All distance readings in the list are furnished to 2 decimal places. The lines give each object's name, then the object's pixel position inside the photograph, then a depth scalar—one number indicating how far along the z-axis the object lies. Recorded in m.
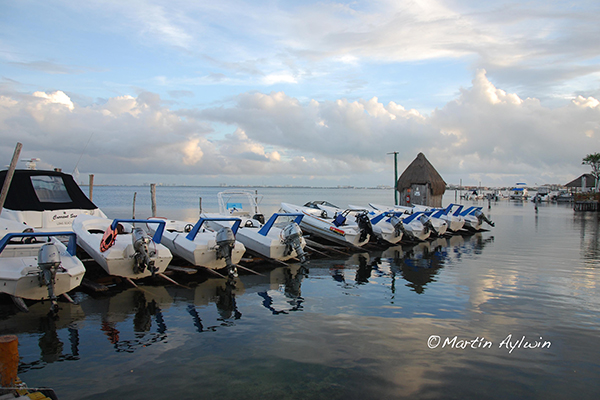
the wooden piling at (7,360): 3.56
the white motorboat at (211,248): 10.18
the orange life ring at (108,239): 8.78
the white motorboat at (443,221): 20.16
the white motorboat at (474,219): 24.16
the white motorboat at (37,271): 6.95
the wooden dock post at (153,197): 21.47
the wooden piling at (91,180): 20.94
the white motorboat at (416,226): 18.50
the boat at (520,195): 76.82
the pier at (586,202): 42.99
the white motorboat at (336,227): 15.80
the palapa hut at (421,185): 31.55
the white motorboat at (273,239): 12.23
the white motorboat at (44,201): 11.08
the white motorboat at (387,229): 17.20
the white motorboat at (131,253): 8.77
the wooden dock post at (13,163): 8.64
